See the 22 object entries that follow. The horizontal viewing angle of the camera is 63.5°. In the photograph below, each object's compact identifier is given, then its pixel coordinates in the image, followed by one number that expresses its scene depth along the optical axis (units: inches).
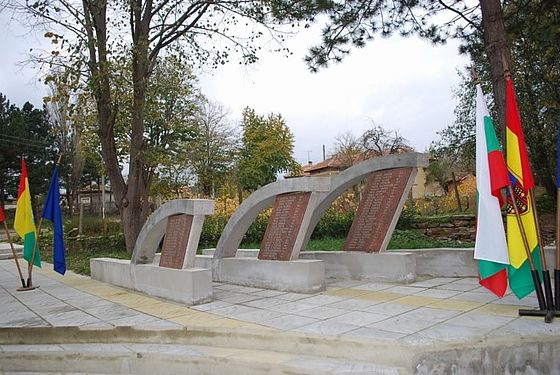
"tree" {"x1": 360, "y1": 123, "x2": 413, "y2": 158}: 973.2
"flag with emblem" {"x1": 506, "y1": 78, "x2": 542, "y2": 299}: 191.0
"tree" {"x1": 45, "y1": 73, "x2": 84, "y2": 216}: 1217.0
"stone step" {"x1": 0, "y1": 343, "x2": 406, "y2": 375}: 163.2
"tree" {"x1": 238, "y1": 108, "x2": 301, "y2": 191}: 1314.0
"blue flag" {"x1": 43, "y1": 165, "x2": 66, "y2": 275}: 330.0
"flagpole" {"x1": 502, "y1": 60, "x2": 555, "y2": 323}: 184.5
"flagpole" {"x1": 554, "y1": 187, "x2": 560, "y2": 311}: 184.1
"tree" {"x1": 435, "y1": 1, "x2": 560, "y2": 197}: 330.0
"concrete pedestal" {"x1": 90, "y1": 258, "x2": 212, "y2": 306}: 252.2
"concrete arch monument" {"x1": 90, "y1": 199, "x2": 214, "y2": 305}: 254.4
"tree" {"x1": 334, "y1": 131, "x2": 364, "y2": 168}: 1208.6
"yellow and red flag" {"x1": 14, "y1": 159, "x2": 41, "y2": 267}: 336.2
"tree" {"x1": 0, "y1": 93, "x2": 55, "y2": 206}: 1272.1
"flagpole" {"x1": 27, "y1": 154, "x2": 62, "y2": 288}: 334.0
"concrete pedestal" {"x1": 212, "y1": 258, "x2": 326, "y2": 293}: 275.1
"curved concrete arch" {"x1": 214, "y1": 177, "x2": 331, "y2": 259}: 278.8
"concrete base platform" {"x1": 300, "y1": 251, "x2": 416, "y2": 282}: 297.1
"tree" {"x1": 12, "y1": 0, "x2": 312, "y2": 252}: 413.1
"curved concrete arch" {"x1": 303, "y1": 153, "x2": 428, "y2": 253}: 288.2
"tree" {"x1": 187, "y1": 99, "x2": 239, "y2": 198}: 1083.9
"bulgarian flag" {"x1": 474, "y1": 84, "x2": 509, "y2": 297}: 193.2
